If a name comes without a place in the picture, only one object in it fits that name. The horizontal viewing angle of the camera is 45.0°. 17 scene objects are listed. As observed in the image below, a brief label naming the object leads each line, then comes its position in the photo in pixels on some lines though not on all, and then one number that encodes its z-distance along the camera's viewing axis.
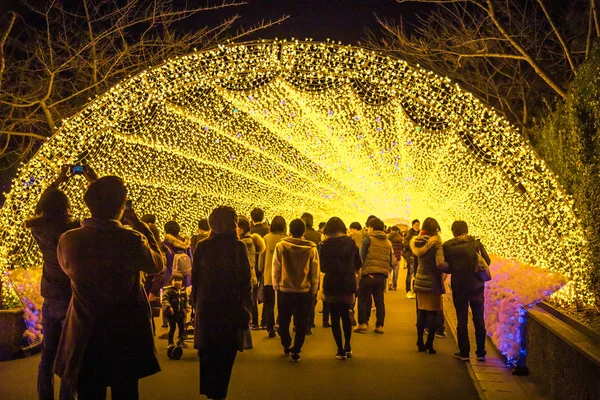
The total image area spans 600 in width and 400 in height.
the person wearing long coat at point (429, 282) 9.98
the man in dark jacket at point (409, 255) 17.89
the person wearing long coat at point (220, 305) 6.20
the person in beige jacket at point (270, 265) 11.22
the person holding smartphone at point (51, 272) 5.89
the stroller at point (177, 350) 9.27
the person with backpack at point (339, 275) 9.30
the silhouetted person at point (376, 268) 11.81
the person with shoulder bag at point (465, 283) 9.34
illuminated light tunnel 10.89
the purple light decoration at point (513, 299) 9.08
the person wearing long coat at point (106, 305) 4.48
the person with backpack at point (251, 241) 10.60
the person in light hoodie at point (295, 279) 9.17
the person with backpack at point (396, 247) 20.48
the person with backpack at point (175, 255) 10.10
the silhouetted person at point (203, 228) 11.41
